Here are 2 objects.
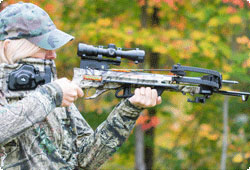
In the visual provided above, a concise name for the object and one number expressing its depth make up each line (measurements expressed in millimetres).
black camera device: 4773
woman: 4465
